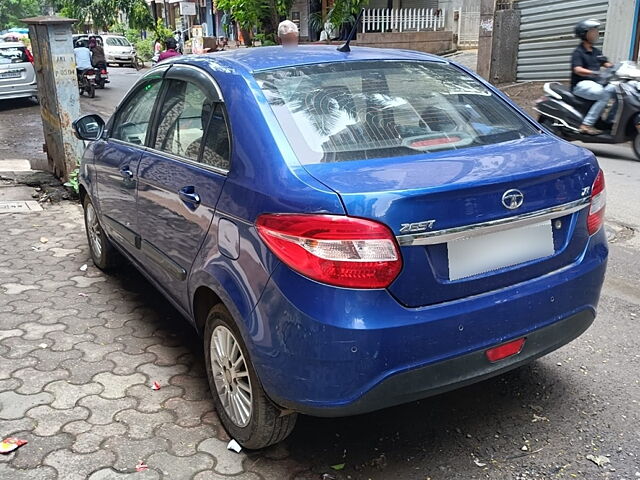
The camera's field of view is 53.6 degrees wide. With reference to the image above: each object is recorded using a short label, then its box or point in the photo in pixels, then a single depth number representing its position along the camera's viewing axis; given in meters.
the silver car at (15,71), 14.03
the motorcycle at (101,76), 19.81
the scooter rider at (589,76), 8.30
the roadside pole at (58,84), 6.78
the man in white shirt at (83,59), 17.88
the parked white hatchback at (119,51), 34.31
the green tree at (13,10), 69.06
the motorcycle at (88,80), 17.80
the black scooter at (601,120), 8.09
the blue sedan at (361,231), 2.17
